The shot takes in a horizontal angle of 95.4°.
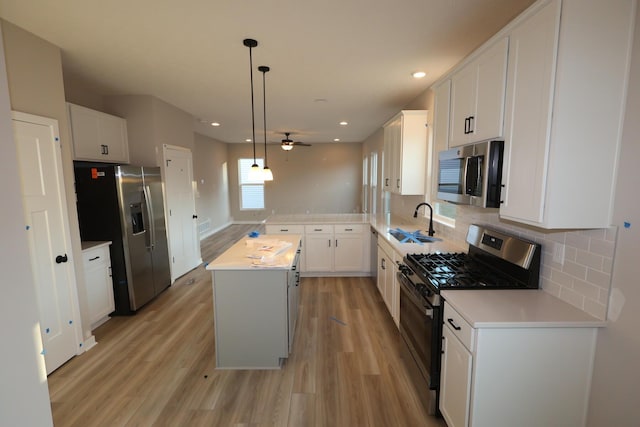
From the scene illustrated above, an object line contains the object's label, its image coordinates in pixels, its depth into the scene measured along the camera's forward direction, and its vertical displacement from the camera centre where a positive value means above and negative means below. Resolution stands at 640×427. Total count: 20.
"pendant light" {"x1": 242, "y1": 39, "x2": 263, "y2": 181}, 2.78 +0.10
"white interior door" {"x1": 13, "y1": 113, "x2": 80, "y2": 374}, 2.27 -0.42
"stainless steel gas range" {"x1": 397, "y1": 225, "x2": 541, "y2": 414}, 1.84 -0.66
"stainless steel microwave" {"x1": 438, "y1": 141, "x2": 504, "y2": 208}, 1.76 +0.05
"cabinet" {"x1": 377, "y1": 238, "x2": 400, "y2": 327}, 2.90 -1.08
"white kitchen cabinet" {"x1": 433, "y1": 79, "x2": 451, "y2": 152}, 2.42 +0.57
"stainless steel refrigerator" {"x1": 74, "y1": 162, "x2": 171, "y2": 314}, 3.22 -0.44
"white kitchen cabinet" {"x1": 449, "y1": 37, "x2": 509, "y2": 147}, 1.72 +0.56
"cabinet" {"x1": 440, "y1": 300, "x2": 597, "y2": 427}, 1.45 -0.98
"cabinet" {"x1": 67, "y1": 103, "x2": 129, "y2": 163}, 3.13 +0.56
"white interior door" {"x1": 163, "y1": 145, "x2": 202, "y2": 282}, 4.39 -0.46
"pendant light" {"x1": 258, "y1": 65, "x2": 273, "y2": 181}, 2.90 +0.13
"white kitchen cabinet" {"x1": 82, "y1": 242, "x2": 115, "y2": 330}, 3.02 -1.06
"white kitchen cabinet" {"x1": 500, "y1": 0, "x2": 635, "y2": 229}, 1.30 +0.35
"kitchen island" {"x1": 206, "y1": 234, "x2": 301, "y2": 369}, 2.41 -1.09
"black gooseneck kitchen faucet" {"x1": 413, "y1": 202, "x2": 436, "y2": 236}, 3.26 -0.52
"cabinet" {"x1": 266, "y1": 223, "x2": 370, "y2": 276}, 4.51 -1.00
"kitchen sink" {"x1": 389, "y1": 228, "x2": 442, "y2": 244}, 3.08 -0.61
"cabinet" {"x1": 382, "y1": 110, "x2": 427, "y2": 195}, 3.51 +0.37
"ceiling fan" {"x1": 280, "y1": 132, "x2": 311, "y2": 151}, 6.50 +0.85
